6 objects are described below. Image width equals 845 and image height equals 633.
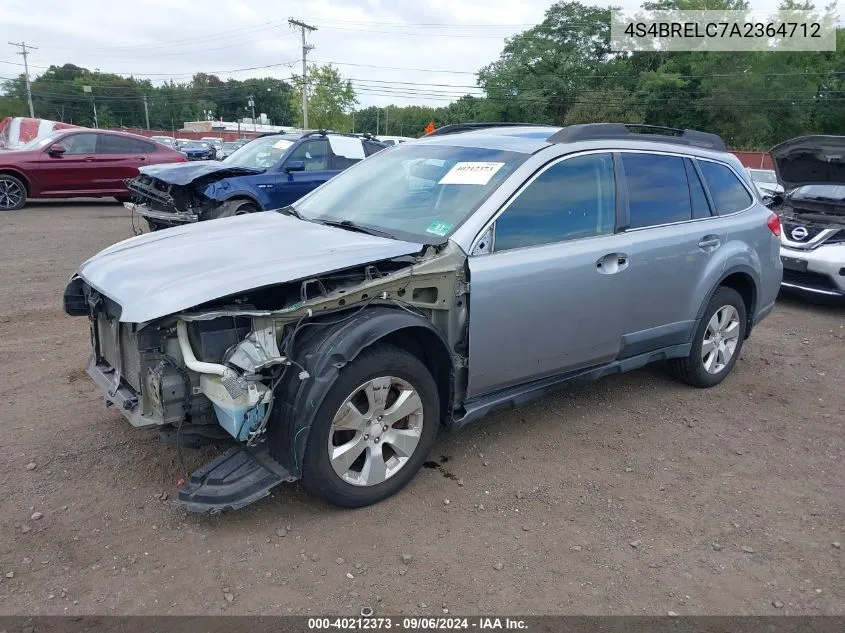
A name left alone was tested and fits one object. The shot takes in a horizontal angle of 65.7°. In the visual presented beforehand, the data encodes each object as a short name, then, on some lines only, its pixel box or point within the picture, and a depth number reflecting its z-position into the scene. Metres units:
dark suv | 8.91
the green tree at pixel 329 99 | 48.34
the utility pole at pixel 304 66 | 45.78
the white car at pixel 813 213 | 7.38
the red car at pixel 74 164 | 12.62
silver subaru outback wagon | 2.93
